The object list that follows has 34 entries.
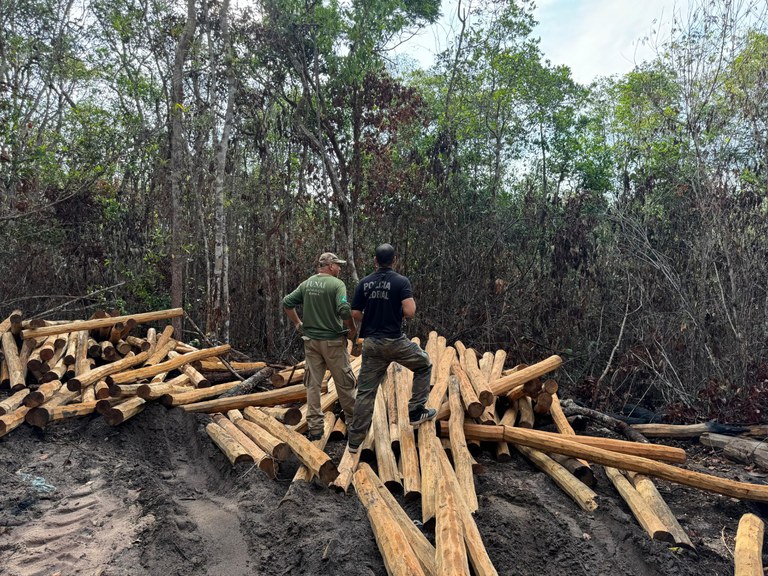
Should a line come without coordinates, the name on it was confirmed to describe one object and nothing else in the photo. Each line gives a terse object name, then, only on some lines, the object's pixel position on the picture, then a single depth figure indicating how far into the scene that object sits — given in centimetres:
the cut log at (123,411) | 648
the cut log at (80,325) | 840
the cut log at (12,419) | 595
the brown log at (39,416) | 627
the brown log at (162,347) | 855
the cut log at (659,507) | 429
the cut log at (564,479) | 484
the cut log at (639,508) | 432
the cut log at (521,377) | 677
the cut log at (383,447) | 494
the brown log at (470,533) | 351
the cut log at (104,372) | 710
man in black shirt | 555
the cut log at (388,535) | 341
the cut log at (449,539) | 331
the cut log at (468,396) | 602
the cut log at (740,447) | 625
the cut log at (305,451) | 495
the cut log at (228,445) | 548
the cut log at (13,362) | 738
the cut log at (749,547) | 379
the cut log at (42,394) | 641
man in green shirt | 584
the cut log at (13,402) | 645
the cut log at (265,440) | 551
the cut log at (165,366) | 759
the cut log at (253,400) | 701
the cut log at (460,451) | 472
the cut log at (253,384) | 760
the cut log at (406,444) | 476
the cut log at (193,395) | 707
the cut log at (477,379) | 615
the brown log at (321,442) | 507
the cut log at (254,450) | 538
